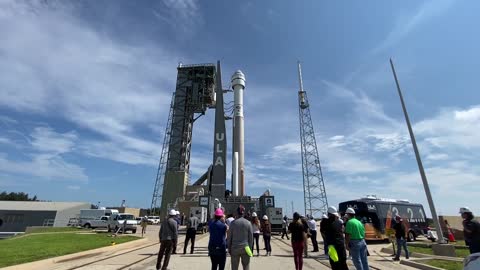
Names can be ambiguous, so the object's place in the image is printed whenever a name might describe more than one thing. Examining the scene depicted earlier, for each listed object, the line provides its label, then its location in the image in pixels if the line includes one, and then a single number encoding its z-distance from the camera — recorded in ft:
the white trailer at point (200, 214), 102.01
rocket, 134.72
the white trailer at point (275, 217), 103.30
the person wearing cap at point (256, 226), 40.47
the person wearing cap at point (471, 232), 22.35
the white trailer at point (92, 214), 134.70
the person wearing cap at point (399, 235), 39.47
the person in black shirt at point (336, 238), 21.05
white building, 171.22
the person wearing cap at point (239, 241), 20.08
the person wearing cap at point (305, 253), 42.79
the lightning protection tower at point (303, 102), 200.81
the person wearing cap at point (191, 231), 43.52
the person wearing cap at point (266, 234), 42.60
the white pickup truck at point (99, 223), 127.13
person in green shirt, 22.91
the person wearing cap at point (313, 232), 49.60
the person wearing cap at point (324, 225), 22.74
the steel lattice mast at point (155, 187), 212.02
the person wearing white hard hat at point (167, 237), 29.37
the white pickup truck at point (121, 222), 99.06
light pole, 43.97
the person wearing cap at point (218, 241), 20.90
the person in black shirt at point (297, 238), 27.27
